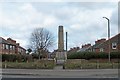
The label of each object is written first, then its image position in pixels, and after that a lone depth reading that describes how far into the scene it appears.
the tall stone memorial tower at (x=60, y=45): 24.53
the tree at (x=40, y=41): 38.00
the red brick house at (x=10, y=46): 38.30
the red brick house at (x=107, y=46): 35.99
